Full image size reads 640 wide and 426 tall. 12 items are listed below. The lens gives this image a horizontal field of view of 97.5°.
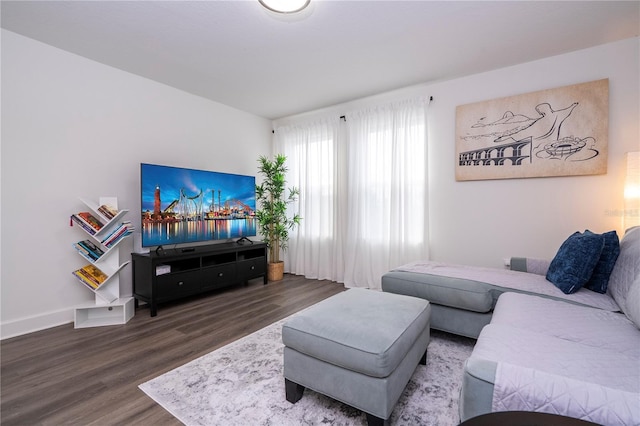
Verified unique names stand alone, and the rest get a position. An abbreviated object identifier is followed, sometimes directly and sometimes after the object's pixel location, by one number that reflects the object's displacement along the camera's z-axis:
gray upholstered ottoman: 1.27
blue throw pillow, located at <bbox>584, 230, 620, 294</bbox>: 1.88
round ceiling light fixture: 1.93
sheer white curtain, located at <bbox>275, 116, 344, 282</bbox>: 4.19
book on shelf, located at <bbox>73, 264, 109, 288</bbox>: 2.62
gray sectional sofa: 0.90
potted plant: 4.30
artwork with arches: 2.63
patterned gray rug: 1.42
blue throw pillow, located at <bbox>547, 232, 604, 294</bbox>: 1.85
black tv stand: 2.85
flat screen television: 3.06
